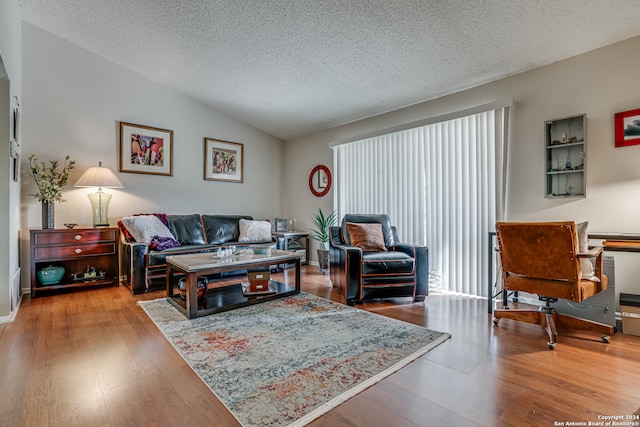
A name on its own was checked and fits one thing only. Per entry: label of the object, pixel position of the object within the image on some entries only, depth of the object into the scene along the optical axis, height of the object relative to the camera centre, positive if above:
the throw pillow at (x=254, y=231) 4.93 -0.32
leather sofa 3.61 -0.48
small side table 5.17 -0.53
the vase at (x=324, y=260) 4.86 -0.78
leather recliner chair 3.20 -0.67
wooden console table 3.45 -0.52
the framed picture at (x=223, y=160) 5.27 +0.91
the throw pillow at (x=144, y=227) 3.90 -0.21
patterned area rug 1.55 -0.96
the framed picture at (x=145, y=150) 4.41 +0.93
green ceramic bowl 3.51 -0.73
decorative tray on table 3.25 -0.87
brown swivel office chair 2.17 -0.45
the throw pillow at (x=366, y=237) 3.65 -0.31
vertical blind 3.45 +0.29
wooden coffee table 2.71 -0.67
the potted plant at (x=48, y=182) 3.60 +0.36
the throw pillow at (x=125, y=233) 3.96 -0.28
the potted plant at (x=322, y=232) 4.90 -0.36
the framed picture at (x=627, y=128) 2.59 +0.71
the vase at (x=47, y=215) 3.60 -0.04
